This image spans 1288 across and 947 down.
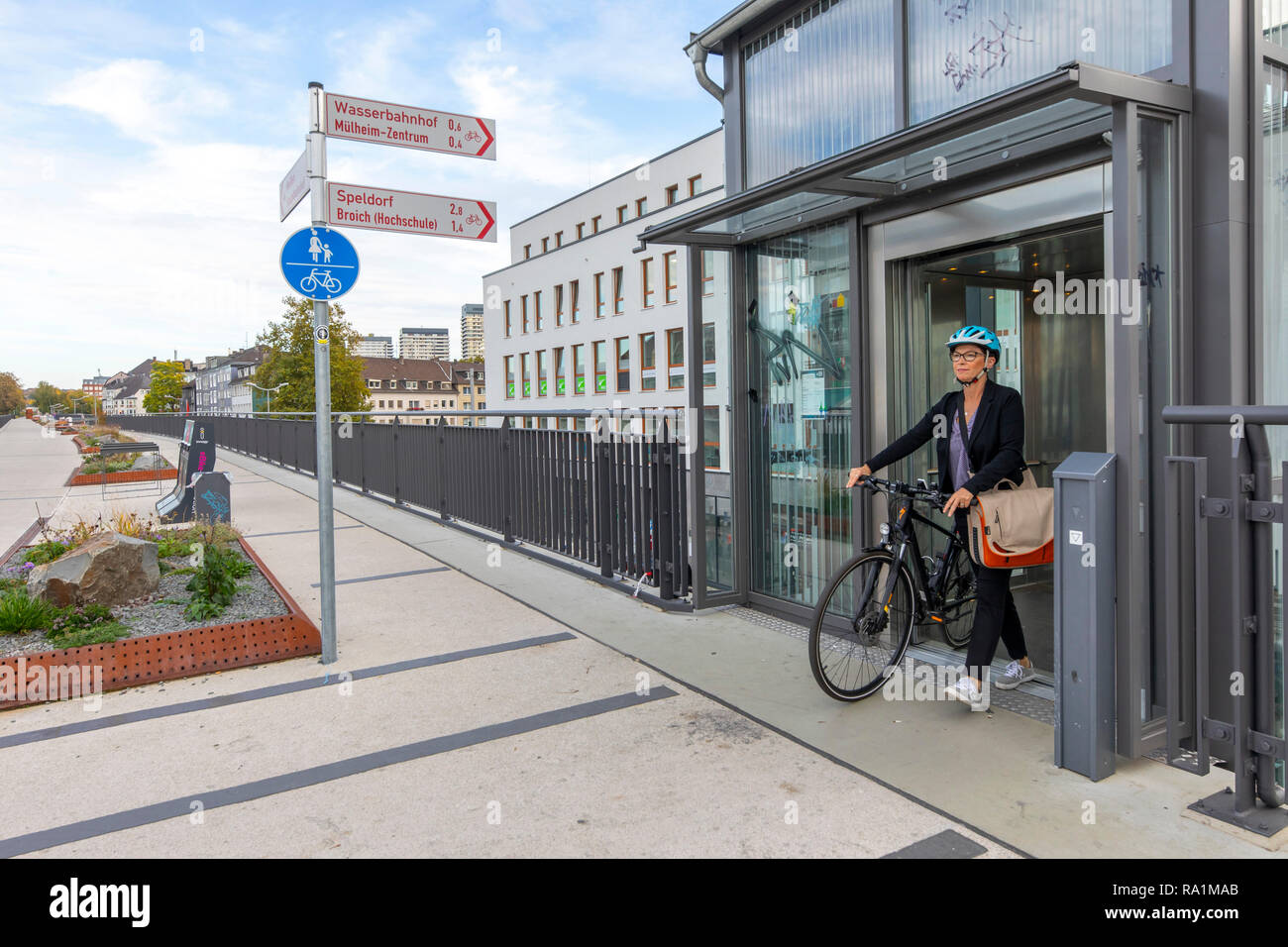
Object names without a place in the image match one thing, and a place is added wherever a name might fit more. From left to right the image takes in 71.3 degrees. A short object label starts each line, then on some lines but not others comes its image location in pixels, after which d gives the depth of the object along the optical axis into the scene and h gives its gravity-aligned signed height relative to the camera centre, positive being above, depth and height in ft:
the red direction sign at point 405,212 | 16.39 +4.45
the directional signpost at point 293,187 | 16.67 +5.12
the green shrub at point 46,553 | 21.35 -2.37
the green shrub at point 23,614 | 16.92 -3.01
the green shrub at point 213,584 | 19.19 -2.90
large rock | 17.88 -2.47
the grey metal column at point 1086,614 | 11.14 -2.24
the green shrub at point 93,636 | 16.19 -3.35
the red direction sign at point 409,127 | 16.33 +6.07
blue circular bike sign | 16.06 +3.40
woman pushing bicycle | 13.07 -0.18
